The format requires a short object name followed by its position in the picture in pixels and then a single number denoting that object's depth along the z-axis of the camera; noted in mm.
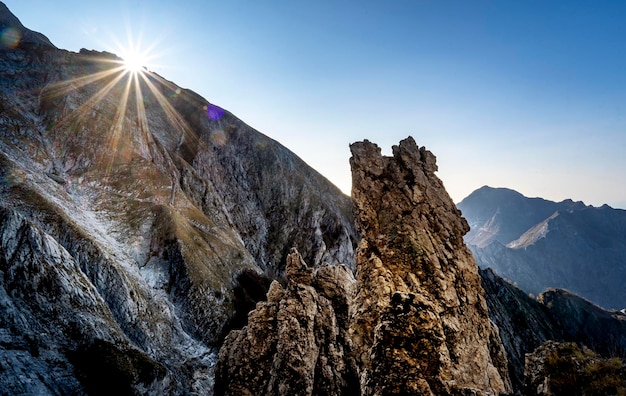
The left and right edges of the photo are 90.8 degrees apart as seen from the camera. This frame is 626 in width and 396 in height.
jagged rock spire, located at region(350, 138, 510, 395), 16812
